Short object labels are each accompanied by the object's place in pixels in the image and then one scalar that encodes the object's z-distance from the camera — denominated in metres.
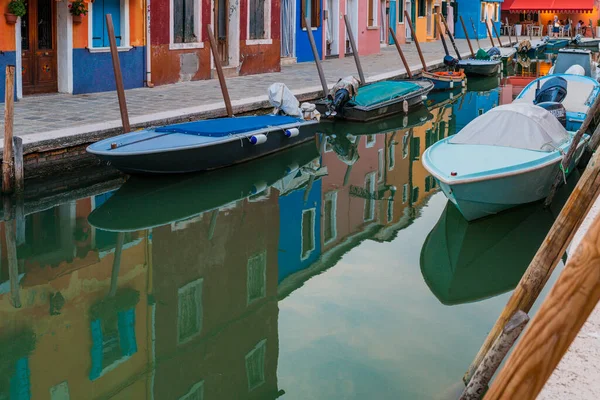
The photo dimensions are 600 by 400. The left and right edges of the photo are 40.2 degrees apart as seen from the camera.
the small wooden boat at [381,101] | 15.02
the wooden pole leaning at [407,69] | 19.79
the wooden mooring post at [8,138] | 8.70
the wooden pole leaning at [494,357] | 3.67
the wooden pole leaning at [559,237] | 3.90
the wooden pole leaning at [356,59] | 16.89
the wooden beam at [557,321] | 2.08
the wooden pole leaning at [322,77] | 15.48
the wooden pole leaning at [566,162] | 8.64
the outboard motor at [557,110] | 10.98
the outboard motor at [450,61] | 23.19
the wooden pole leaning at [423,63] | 21.68
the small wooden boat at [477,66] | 24.38
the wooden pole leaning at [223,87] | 12.38
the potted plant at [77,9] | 13.14
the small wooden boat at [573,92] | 13.03
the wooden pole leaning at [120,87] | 10.46
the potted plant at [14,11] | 11.99
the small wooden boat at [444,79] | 20.39
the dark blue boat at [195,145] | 9.49
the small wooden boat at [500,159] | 8.00
